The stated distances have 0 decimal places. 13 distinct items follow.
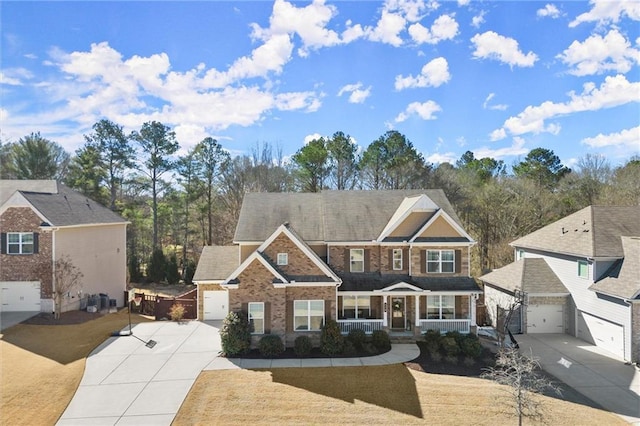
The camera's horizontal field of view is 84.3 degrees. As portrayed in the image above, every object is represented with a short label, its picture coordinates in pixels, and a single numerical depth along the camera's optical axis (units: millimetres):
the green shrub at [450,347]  16270
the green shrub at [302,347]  16000
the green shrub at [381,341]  16922
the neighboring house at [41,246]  20625
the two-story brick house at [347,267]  16625
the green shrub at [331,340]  16125
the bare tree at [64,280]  20297
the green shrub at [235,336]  15508
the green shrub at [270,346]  15703
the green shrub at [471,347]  16172
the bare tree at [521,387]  10102
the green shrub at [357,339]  16828
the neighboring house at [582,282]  17016
